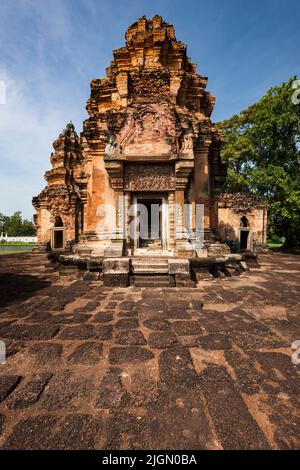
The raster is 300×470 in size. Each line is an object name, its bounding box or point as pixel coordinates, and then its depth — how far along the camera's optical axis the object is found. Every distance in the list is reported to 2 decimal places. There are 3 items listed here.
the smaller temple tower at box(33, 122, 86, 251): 16.05
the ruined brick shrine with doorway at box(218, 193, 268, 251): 17.20
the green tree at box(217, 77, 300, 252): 17.06
